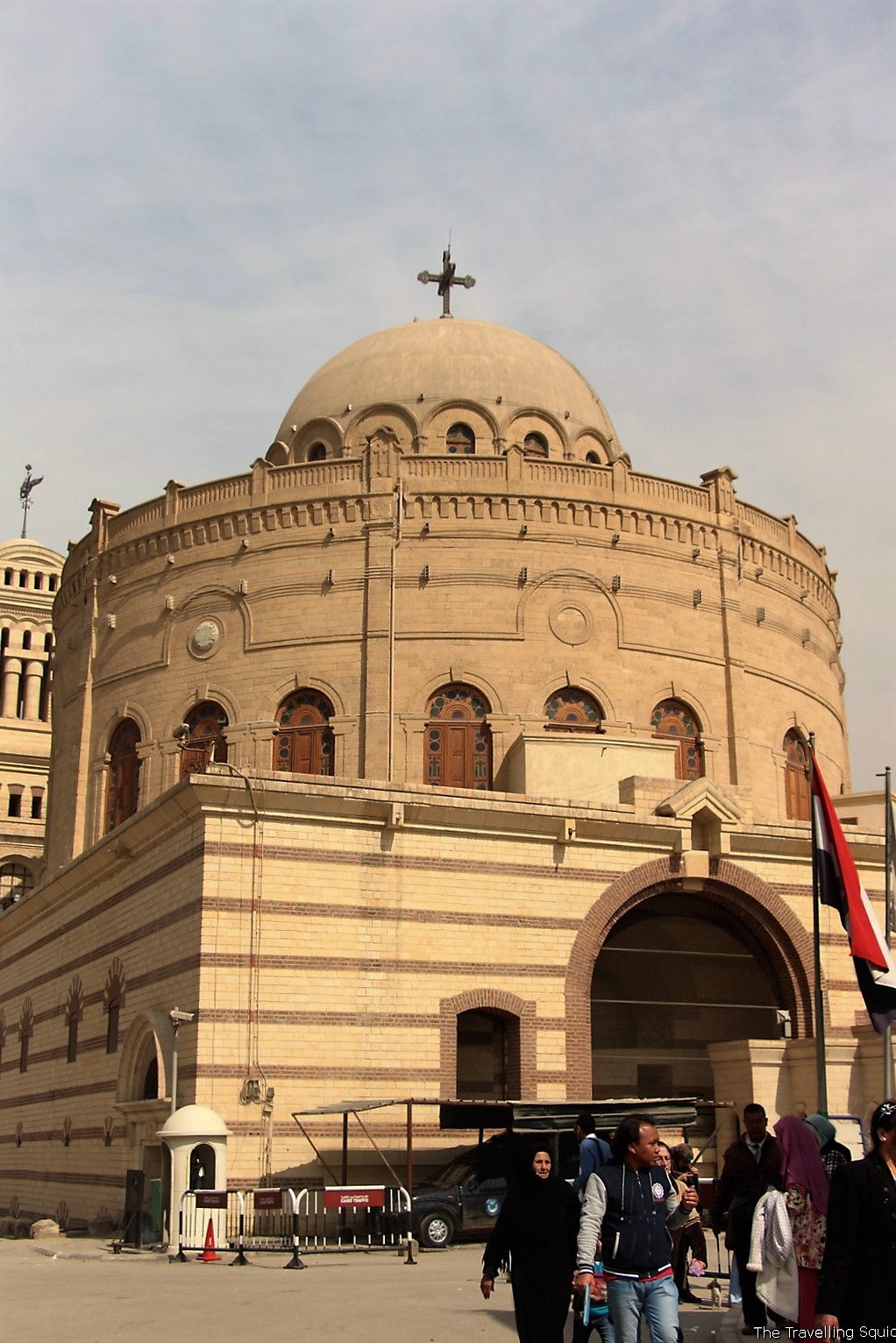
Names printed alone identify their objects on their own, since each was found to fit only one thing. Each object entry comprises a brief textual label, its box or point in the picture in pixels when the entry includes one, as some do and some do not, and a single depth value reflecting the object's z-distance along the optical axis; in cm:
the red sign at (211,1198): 1834
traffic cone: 1758
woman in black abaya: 814
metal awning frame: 1894
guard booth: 1934
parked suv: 1880
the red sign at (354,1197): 1839
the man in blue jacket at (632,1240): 789
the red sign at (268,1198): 1850
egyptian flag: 1656
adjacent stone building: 6103
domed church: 2152
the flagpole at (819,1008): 1769
